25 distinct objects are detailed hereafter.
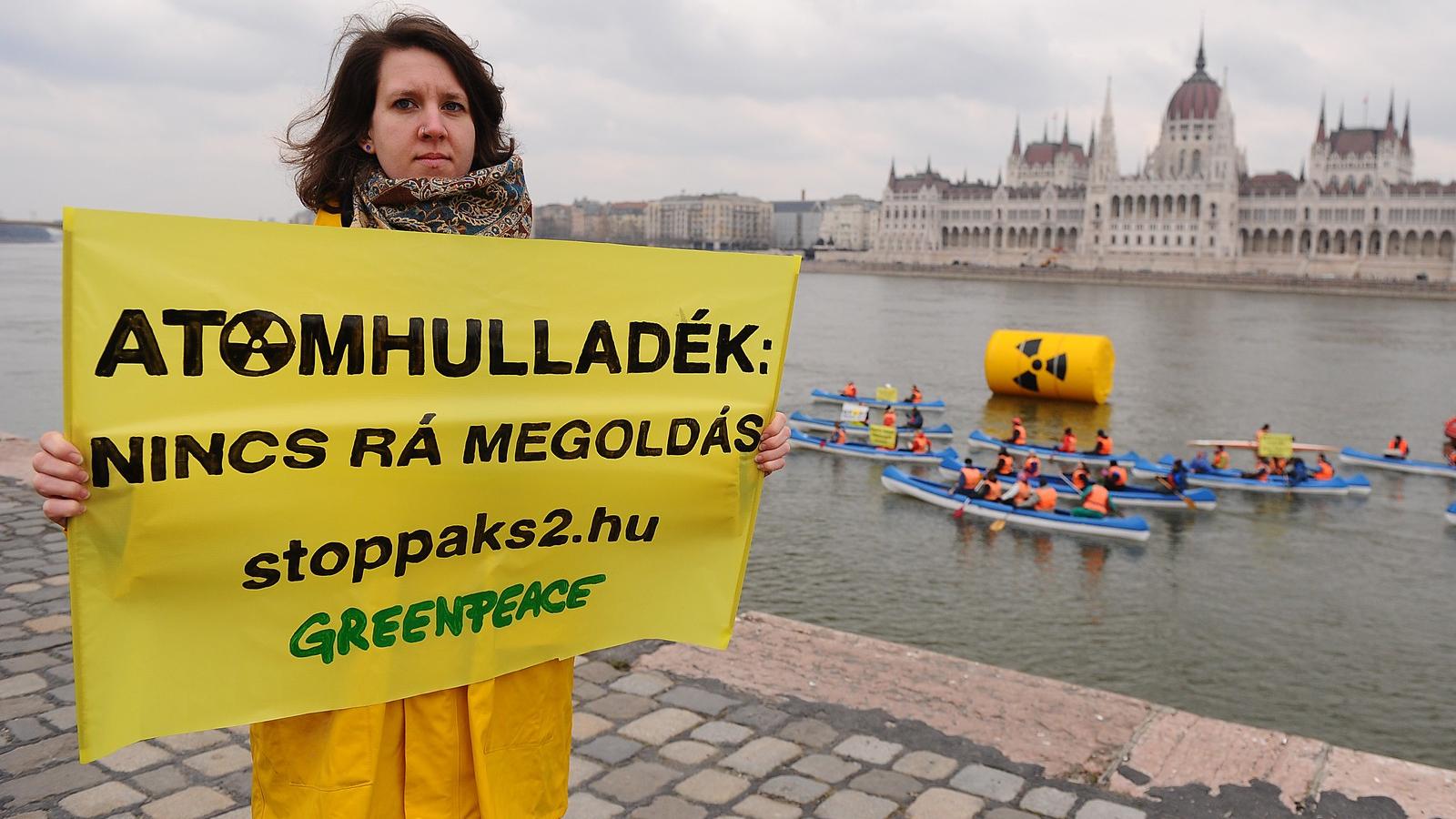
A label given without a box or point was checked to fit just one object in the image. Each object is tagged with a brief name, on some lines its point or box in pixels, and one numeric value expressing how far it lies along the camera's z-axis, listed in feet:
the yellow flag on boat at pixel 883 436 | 61.16
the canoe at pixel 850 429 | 64.90
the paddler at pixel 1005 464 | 51.96
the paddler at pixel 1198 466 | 56.03
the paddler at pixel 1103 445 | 61.77
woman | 7.23
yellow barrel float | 82.53
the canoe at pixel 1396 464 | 61.36
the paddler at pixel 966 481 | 49.39
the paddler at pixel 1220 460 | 57.36
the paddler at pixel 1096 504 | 45.80
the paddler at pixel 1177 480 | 51.85
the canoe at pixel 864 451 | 60.08
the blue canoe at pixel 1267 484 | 54.85
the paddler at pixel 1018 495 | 47.42
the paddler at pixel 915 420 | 67.82
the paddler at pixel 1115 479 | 51.16
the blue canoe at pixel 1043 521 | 45.14
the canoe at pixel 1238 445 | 65.62
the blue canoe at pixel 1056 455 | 60.23
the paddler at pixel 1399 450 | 63.26
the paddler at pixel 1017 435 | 64.08
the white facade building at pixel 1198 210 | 358.84
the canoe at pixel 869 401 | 80.07
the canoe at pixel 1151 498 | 50.84
